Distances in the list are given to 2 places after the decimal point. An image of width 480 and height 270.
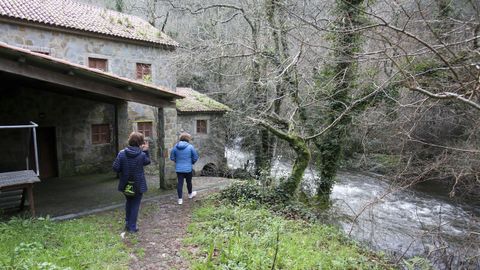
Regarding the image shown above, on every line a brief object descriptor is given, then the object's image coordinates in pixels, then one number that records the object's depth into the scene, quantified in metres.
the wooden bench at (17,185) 5.87
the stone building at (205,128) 19.89
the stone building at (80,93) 9.06
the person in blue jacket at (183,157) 7.43
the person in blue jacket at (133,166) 5.49
